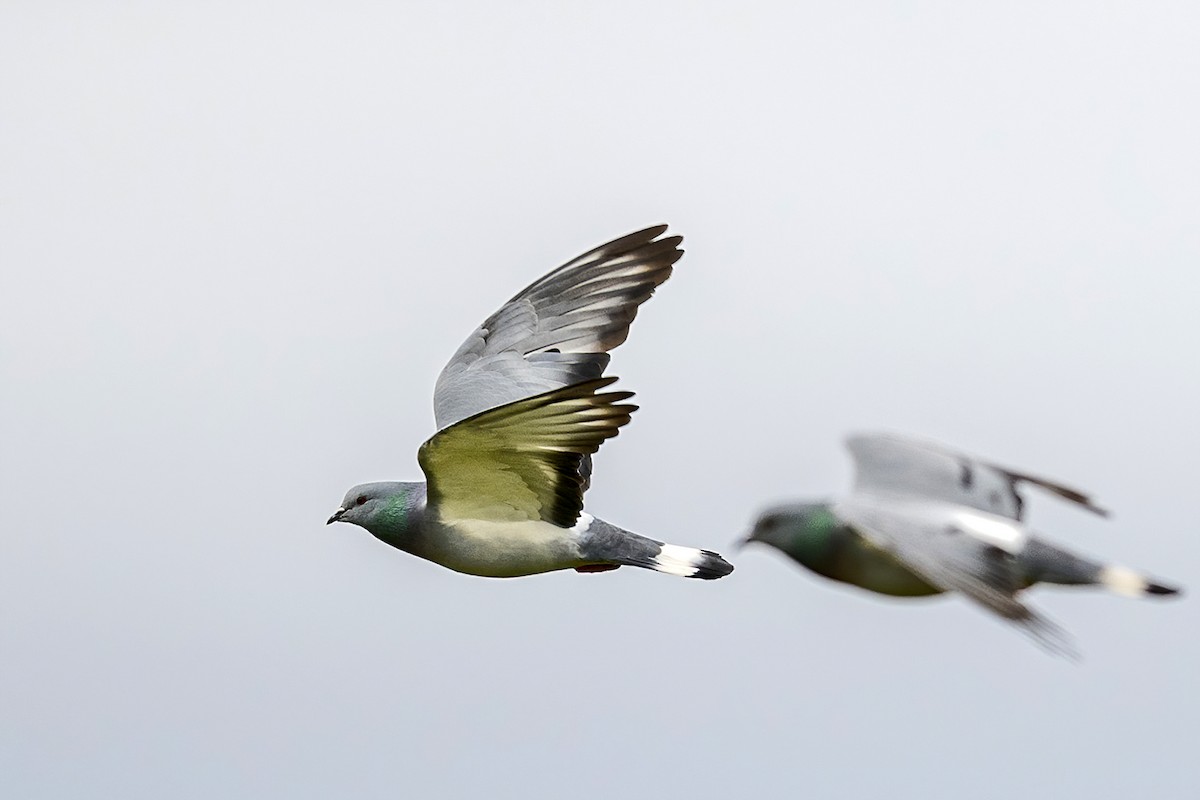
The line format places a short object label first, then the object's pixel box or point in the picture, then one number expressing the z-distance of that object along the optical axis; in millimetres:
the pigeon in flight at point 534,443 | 18812
